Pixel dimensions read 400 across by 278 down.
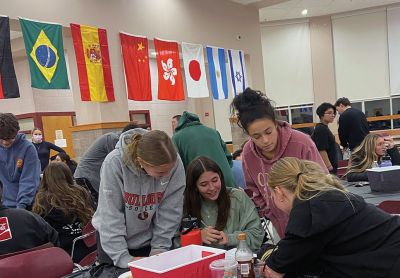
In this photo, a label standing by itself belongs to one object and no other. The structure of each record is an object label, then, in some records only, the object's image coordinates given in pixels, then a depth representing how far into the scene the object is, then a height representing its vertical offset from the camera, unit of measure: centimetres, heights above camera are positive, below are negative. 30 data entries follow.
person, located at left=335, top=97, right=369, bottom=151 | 505 -47
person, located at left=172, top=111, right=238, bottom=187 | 278 -25
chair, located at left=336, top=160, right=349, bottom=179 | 454 -90
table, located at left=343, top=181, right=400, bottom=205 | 281 -78
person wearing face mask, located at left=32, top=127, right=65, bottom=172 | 589 -37
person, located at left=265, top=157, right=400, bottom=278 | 144 -53
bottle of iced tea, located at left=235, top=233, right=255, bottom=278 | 142 -56
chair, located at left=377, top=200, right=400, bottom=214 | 235 -69
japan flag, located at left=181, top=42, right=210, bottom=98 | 687 +60
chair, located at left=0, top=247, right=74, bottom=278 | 193 -69
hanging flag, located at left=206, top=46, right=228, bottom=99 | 738 +57
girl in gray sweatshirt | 170 -40
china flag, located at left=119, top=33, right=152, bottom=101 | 596 +68
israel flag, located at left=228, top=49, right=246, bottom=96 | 795 +64
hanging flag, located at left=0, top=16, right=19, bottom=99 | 448 +59
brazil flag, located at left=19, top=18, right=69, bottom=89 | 470 +79
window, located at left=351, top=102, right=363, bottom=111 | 1080 -40
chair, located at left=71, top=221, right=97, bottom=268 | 269 -82
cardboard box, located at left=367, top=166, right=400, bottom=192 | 301 -68
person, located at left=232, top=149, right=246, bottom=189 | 364 -64
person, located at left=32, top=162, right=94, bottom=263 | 286 -61
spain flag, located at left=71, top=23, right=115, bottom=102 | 532 +72
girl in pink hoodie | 190 -22
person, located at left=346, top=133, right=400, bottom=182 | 373 -61
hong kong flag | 642 +58
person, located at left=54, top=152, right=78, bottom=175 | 520 -49
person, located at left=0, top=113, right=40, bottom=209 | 322 -37
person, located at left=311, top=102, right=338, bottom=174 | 463 -59
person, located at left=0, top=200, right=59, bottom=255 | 223 -59
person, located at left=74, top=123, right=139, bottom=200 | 324 -38
